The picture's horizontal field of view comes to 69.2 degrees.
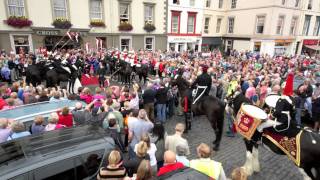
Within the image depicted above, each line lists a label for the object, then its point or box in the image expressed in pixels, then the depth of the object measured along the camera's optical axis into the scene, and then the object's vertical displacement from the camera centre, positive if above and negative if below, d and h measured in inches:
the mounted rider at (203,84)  289.0 -51.4
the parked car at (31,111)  220.1 -71.7
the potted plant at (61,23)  733.3 +50.1
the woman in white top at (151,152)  167.8 -79.8
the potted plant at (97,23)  804.5 +58.7
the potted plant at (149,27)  926.6 +55.5
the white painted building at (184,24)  1028.5 +80.5
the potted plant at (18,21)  662.4 +48.5
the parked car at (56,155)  122.7 -66.9
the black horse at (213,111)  276.7 -83.2
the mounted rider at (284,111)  191.2 -55.0
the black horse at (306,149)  171.3 -84.2
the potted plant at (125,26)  863.7 +53.4
